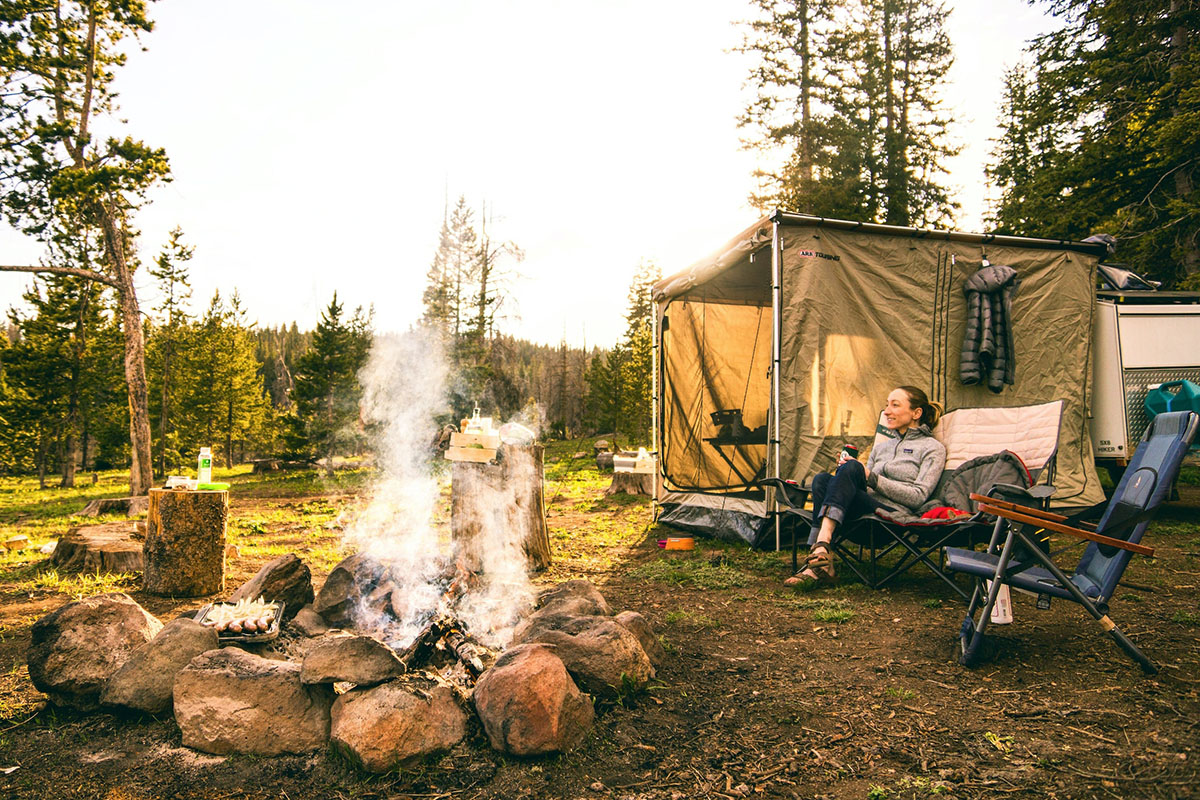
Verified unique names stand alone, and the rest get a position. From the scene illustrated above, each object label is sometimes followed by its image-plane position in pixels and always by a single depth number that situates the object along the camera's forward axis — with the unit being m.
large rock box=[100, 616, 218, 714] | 2.20
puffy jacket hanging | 5.26
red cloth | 3.63
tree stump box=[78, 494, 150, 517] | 7.93
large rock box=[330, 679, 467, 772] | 1.89
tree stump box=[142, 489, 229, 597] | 3.80
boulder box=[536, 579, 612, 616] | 2.75
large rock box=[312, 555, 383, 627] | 3.06
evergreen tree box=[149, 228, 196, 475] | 17.38
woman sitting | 3.80
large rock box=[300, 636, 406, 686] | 2.08
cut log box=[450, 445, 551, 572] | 4.08
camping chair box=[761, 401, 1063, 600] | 3.47
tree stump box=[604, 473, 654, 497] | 8.88
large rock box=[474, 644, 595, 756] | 1.93
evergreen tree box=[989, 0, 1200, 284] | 8.57
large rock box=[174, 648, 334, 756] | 2.02
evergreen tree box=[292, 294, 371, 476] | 15.08
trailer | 5.65
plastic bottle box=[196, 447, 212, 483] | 4.03
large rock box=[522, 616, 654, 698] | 2.26
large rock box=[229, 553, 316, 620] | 3.06
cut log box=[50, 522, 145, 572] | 4.36
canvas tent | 4.94
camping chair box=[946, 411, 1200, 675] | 2.40
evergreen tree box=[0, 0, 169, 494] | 9.09
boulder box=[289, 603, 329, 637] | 2.90
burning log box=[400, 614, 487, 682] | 2.37
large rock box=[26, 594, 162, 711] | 2.24
